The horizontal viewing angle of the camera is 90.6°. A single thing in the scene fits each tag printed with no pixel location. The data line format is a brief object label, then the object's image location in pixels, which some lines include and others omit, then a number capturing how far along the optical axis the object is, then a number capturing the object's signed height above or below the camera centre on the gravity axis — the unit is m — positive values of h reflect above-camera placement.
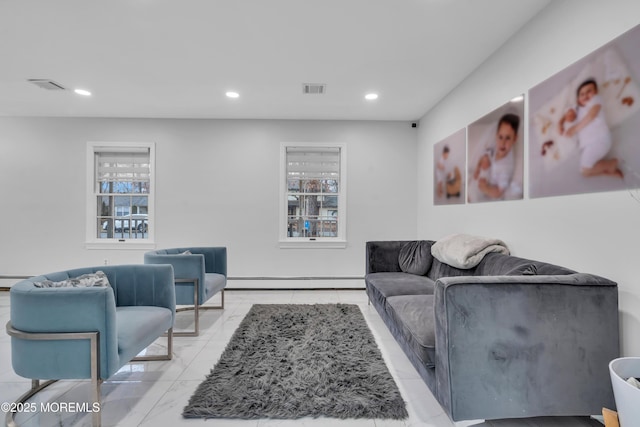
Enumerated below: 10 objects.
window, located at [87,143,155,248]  4.91 +0.29
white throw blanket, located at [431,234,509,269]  2.67 -0.28
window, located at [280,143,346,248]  4.99 +0.35
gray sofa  1.58 -0.64
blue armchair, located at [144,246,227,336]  3.11 -0.63
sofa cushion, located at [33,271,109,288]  1.94 -0.45
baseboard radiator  4.88 -1.04
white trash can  1.20 -0.68
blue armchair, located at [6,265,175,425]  1.69 -0.64
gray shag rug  1.88 -1.14
